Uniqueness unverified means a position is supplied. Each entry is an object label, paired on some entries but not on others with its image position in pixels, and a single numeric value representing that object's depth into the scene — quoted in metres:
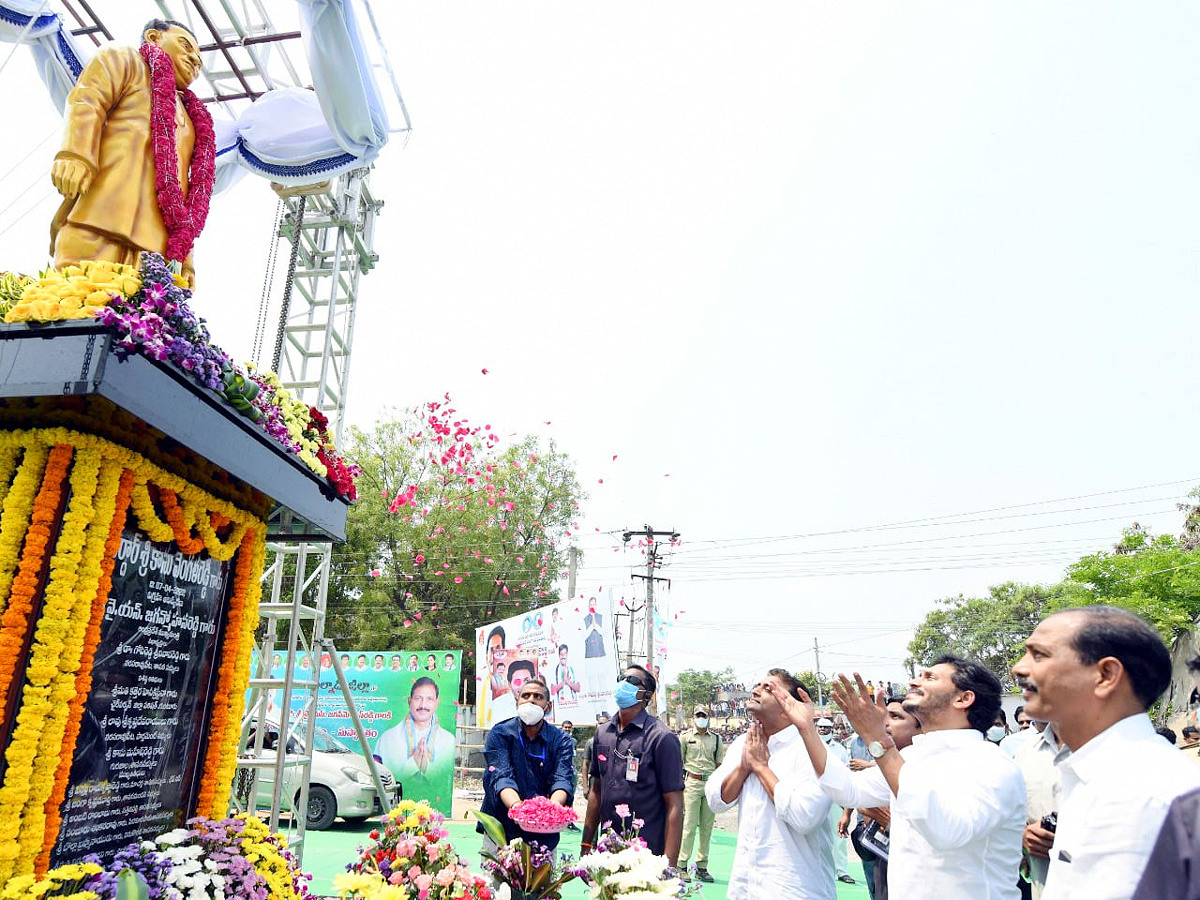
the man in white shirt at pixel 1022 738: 4.33
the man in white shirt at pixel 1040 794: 3.25
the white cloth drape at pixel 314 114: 5.16
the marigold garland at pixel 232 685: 4.17
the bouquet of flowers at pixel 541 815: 3.25
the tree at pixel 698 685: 86.44
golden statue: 4.04
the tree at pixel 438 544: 25.23
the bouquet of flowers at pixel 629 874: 2.33
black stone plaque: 3.34
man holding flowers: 4.65
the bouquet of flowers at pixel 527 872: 2.53
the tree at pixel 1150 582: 21.17
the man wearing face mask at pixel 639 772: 4.59
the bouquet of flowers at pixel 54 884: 2.77
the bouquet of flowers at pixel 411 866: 2.26
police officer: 8.48
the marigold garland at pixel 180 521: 3.77
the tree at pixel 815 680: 48.97
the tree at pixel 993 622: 40.97
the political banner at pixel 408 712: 11.98
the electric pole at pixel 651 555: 25.38
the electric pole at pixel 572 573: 23.77
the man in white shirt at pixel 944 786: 2.46
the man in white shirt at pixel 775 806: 3.35
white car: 10.48
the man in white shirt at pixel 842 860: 8.55
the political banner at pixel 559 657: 15.05
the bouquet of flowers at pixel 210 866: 3.18
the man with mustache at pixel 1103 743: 1.61
